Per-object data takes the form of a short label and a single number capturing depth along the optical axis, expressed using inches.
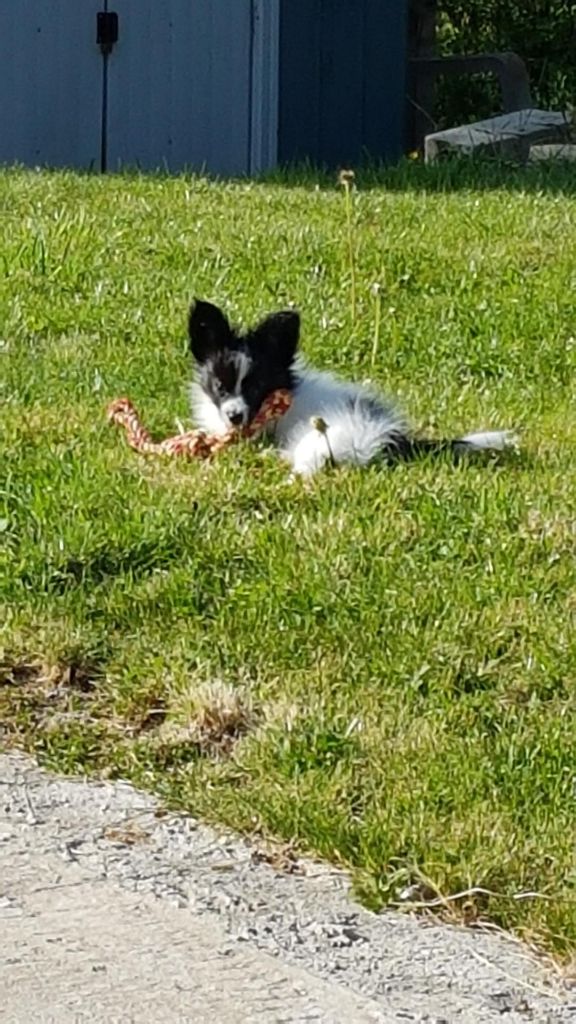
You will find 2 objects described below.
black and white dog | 242.1
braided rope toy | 249.1
